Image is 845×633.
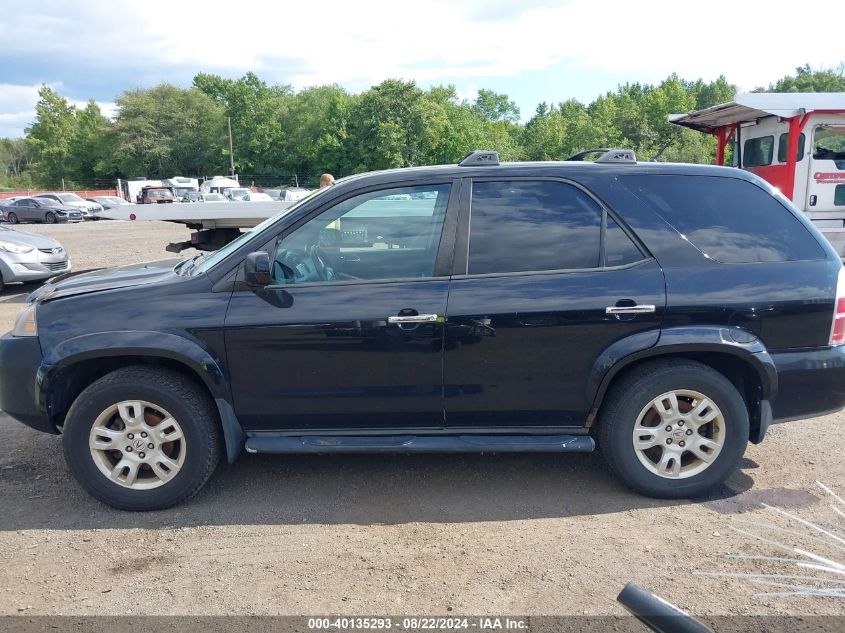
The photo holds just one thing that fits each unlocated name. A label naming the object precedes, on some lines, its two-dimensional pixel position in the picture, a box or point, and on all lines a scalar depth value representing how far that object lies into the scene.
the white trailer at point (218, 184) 44.41
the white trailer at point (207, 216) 10.23
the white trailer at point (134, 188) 50.15
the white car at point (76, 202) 38.50
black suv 3.67
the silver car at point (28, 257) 10.73
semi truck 10.85
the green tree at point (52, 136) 82.00
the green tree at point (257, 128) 77.56
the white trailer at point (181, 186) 42.84
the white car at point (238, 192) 36.19
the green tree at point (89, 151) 78.81
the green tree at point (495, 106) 107.88
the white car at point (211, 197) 33.86
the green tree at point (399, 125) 57.25
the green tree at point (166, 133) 76.12
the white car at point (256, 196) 32.92
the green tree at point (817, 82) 61.88
